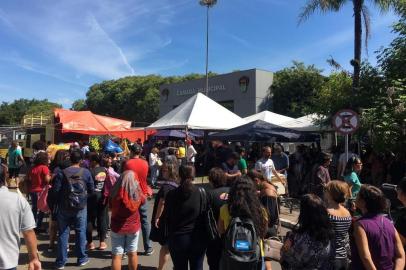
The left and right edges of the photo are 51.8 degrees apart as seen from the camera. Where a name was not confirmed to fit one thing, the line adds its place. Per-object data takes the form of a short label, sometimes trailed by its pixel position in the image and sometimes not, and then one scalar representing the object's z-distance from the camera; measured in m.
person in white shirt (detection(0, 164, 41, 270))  3.29
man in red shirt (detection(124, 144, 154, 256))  6.31
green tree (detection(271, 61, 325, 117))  38.44
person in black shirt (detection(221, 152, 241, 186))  8.16
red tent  16.27
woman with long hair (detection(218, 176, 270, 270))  3.80
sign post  9.51
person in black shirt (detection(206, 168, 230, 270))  4.59
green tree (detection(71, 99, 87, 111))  77.47
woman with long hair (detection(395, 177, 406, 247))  3.65
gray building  39.44
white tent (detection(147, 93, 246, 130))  16.27
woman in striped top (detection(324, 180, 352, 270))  3.74
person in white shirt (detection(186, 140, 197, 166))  15.99
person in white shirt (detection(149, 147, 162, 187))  14.83
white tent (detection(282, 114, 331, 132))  15.69
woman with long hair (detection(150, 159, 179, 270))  5.12
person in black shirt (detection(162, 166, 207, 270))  4.35
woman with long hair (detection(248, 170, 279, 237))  5.04
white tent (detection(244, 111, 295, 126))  18.45
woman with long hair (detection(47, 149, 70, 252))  6.30
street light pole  35.88
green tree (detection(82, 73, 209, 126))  57.25
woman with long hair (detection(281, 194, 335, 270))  3.47
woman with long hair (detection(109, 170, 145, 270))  5.18
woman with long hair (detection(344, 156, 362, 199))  7.33
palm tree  17.03
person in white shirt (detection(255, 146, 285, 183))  9.51
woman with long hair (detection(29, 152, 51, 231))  7.64
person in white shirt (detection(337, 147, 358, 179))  10.71
